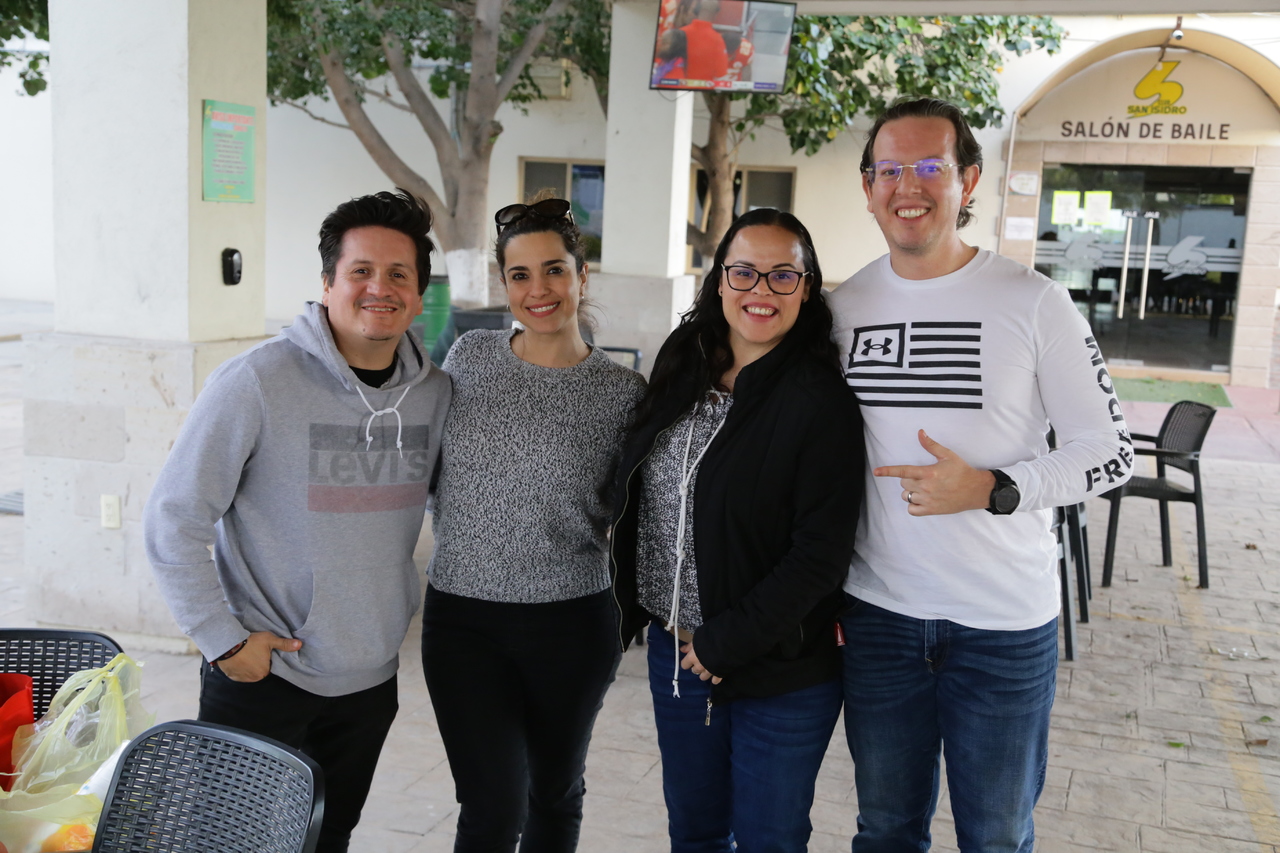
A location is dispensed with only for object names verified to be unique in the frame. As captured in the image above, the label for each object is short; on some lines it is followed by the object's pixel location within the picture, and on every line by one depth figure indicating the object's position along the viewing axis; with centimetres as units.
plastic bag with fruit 198
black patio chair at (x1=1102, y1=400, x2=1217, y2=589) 623
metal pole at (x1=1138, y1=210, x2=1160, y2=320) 1456
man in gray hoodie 228
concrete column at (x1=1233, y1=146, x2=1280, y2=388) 1391
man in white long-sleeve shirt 225
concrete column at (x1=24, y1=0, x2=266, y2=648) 446
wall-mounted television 704
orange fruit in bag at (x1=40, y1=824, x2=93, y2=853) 198
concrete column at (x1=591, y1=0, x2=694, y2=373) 813
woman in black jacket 223
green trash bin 991
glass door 1440
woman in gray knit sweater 251
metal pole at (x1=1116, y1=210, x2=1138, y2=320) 1462
